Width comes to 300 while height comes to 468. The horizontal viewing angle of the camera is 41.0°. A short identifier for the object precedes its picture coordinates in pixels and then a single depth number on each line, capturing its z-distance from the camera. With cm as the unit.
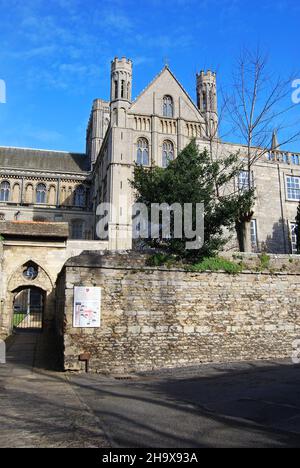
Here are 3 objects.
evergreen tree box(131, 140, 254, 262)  1493
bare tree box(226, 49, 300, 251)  1770
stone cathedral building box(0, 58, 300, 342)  2155
